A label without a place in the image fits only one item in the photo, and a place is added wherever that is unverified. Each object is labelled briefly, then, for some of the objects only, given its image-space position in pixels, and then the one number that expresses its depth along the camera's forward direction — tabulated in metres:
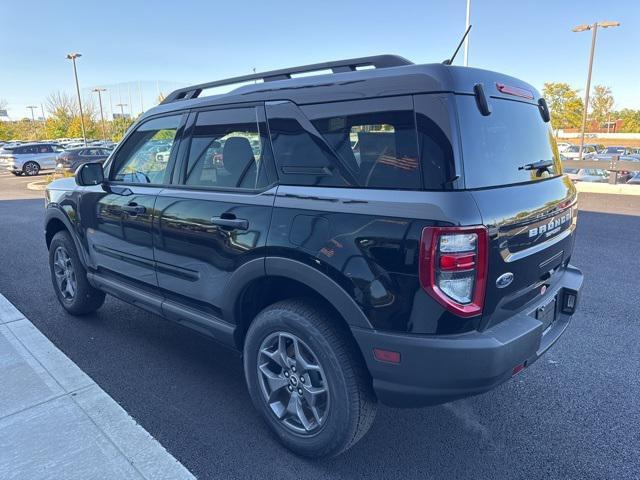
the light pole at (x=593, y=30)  20.20
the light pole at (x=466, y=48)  15.89
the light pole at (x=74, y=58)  31.10
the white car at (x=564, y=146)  30.89
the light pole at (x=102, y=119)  47.55
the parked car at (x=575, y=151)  25.67
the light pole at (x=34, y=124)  71.47
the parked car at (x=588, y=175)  16.08
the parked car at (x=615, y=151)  28.55
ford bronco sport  1.95
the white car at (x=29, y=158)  24.34
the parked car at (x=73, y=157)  21.67
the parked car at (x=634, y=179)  14.70
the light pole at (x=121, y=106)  80.71
